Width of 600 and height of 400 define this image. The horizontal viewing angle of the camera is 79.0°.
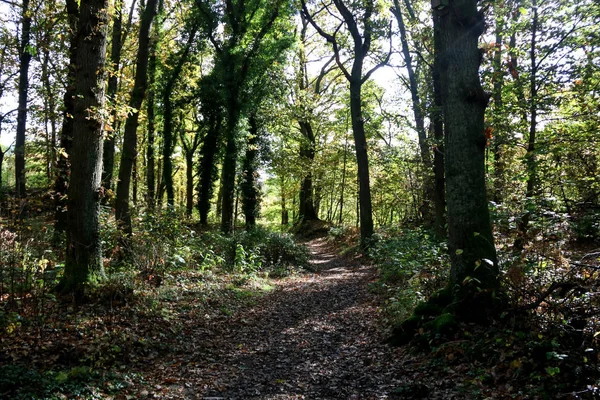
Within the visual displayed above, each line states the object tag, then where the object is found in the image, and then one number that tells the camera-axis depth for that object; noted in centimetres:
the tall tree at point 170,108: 2080
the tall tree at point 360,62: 1556
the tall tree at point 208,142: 1998
